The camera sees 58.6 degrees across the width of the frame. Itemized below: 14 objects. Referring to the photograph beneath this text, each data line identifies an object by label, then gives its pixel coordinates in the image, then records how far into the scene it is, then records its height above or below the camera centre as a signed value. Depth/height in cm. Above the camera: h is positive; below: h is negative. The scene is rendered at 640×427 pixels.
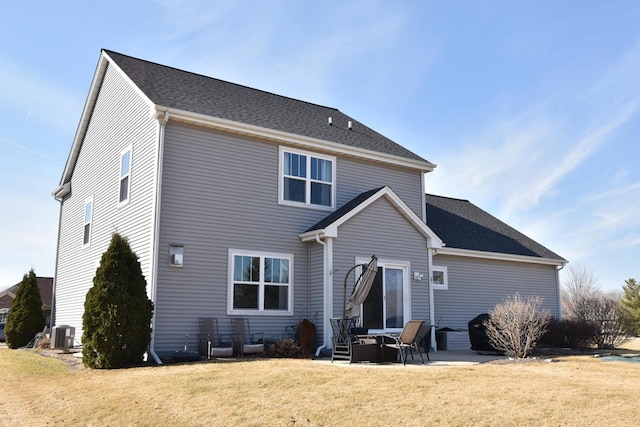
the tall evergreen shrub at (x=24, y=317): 1938 -44
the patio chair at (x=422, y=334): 1205 -61
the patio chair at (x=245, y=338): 1301 -79
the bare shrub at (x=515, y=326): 1252 -45
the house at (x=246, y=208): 1343 +251
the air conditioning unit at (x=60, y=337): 1560 -88
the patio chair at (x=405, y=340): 1134 -71
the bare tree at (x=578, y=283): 4392 +184
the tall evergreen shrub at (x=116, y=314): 1145 -19
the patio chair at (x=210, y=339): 1272 -79
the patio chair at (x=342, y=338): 1222 -72
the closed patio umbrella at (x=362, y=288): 1268 +37
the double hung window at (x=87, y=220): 1830 +272
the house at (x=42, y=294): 3844 +66
